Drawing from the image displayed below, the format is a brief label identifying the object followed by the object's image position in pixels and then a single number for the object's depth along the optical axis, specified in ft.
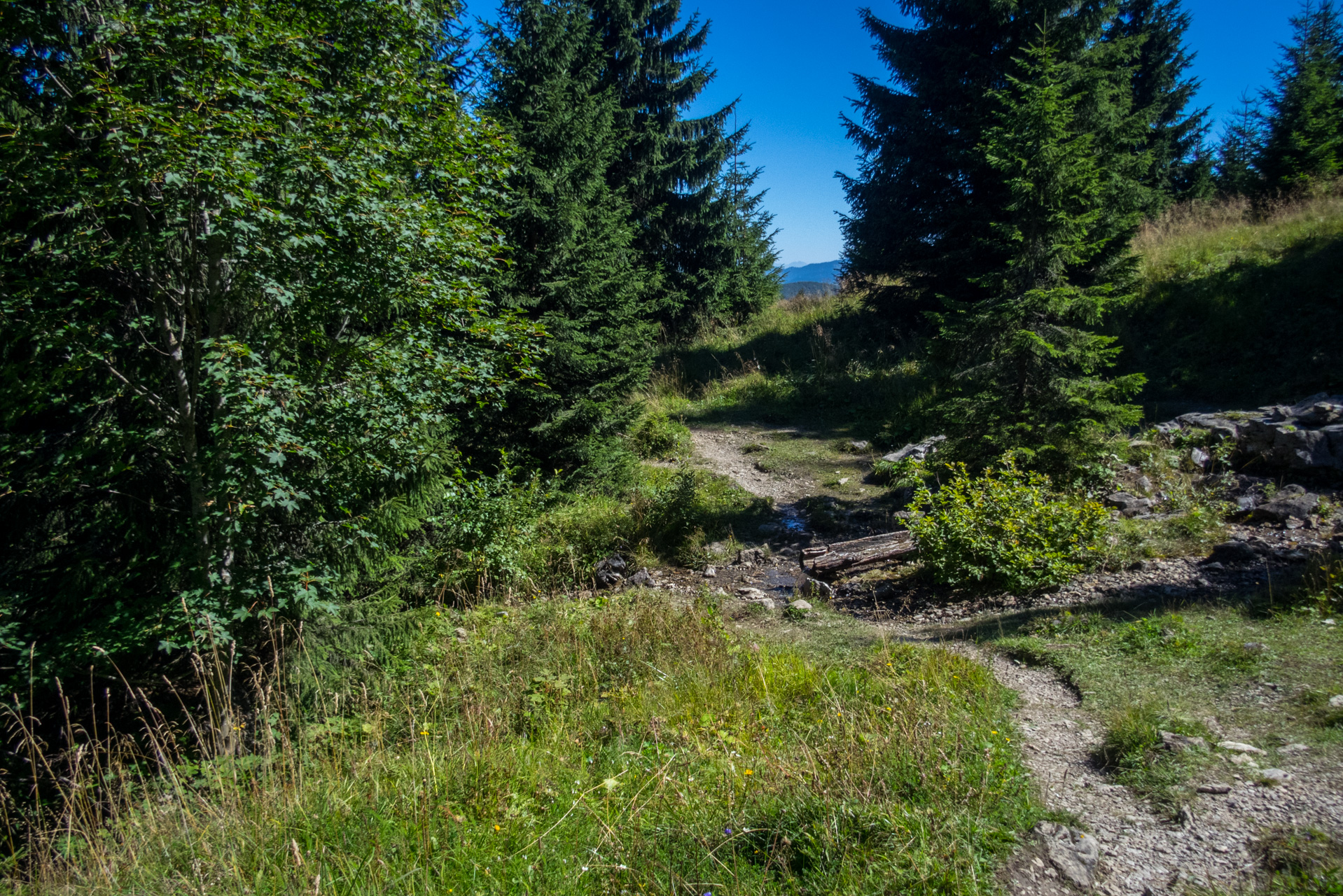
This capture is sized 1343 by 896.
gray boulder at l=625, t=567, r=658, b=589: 25.40
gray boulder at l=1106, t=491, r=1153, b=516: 23.49
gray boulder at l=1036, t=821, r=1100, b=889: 8.27
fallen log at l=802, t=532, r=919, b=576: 24.13
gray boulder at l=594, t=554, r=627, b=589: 25.84
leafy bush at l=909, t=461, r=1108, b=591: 20.30
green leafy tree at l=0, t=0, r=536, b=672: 13.10
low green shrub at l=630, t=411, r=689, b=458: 40.01
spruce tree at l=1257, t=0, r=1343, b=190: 48.65
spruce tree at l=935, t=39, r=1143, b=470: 24.48
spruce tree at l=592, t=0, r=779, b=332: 54.39
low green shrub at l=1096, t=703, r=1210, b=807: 9.90
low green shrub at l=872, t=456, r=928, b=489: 25.35
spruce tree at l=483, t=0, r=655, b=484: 30.66
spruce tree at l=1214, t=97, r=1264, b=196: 55.06
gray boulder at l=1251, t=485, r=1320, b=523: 20.83
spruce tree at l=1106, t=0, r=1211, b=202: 58.59
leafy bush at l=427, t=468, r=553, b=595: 24.00
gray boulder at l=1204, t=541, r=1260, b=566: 18.72
